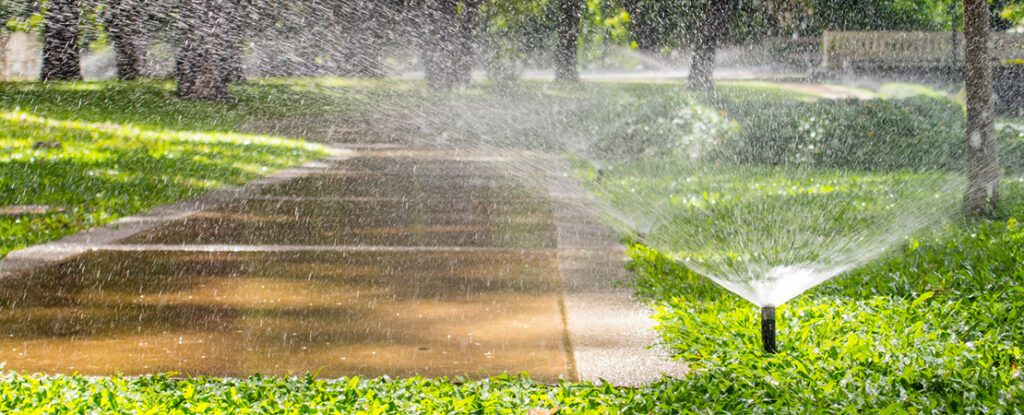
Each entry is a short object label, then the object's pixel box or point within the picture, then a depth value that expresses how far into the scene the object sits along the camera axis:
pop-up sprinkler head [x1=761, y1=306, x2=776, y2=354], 4.55
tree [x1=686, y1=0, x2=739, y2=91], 27.23
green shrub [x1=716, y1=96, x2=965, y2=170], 13.19
